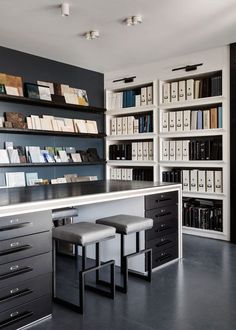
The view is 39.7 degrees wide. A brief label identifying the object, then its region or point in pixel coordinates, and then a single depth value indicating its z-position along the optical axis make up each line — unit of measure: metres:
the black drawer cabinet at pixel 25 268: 1.91
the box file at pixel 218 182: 4.25
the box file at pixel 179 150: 4.61
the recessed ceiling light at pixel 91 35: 3.72
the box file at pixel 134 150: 5.15
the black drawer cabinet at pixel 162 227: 3.01
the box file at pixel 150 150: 4.97
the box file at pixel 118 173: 5.41
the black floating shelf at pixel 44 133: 4.15
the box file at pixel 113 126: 5.46
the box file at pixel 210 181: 4.31
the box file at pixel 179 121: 4.59
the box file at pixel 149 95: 4.92
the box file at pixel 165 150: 4.77
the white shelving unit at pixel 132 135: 4.86
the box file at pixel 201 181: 4.39
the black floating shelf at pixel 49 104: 4.15
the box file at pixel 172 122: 4.68
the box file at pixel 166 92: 4.72
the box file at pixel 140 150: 5.09
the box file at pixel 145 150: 5.03
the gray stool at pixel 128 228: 2.57
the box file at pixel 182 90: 4.55
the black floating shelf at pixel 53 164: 4.20
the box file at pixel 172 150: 4.70
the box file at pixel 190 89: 4.48
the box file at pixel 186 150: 4.55
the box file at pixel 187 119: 4.53
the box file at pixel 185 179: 4.56
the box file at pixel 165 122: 4.75
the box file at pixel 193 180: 4.47
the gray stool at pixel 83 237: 2.22
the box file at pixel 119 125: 5.36
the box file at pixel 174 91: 4.62
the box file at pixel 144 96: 5.00
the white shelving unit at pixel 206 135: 4.16
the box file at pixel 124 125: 5.27
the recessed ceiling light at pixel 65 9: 3.02
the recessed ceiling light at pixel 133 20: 3.32
